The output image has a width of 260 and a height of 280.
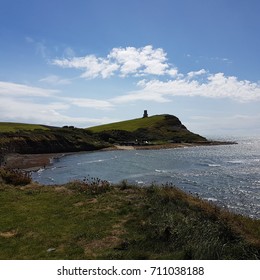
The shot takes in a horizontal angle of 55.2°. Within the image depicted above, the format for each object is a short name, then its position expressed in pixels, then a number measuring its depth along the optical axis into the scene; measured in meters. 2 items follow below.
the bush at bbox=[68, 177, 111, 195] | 17.32
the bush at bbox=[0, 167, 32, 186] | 20.42
